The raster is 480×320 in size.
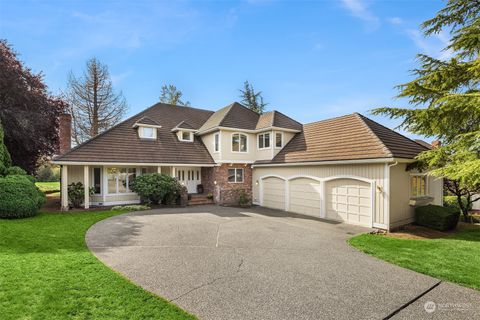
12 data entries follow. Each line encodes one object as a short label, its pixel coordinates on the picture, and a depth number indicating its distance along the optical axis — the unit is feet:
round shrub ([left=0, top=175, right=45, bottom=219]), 34.40
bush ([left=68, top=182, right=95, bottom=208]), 46.98
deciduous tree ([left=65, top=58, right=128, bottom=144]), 79.66
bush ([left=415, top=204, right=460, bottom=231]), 35.86
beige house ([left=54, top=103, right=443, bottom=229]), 36.99
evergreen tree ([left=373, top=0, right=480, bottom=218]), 24.62
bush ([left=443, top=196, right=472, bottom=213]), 56.32
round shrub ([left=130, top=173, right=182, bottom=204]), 49.39
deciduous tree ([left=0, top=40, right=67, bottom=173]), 50.39
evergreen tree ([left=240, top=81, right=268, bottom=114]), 121.60
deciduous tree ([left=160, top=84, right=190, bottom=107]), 120.37
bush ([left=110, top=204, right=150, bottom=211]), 46.16
